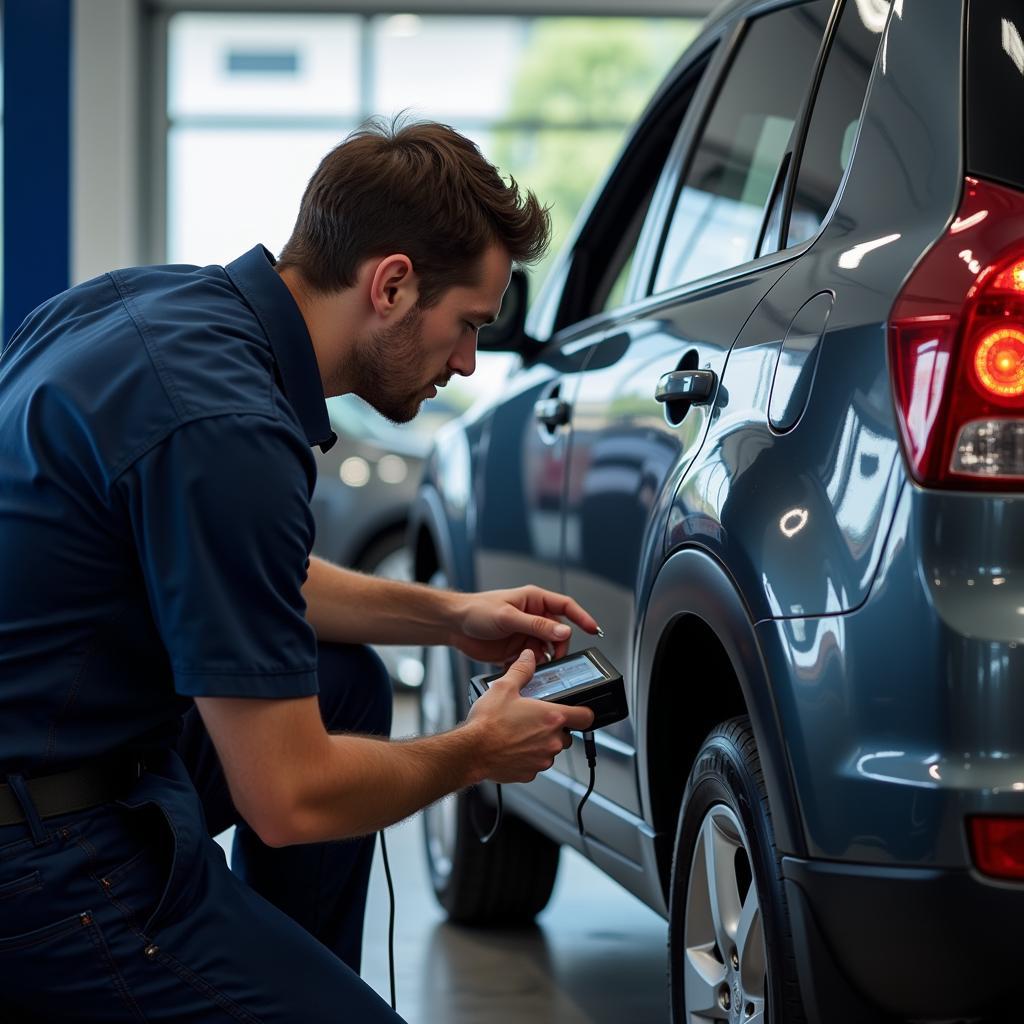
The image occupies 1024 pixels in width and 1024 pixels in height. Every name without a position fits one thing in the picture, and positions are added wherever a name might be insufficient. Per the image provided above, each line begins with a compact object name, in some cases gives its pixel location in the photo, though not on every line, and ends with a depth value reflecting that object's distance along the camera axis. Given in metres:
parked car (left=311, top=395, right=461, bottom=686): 7.62
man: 1.57
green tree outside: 11.80
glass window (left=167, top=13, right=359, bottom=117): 11.77
